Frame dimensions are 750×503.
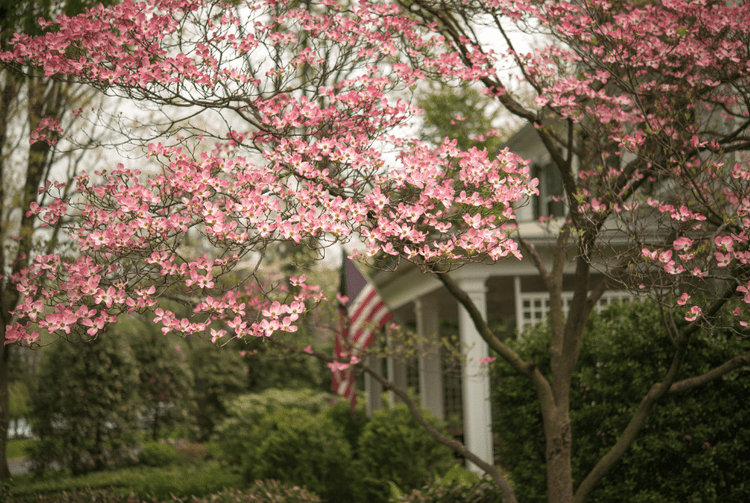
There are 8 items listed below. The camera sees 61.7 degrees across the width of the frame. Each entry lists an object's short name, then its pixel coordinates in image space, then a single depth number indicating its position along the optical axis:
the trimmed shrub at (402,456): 7.96
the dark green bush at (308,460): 8.49
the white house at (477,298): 7.55
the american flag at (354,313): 8.35
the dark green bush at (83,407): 11.05
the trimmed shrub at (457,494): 6.08
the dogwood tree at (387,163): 3.30
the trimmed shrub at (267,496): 6.29
